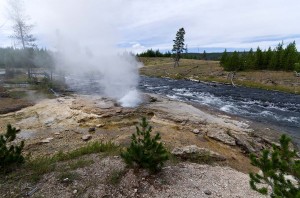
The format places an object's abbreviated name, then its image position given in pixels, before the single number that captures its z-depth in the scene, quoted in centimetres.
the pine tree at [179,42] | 7394
